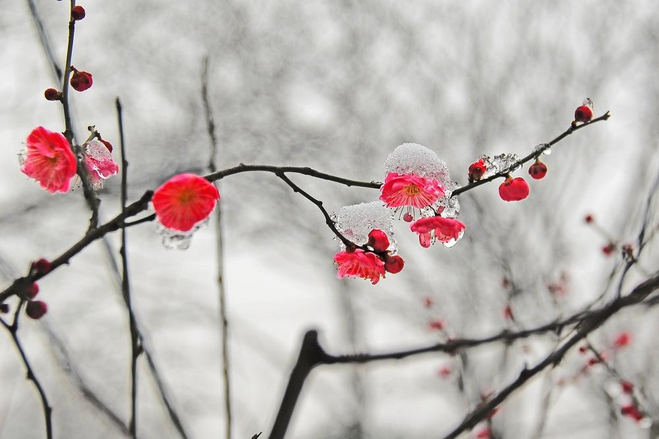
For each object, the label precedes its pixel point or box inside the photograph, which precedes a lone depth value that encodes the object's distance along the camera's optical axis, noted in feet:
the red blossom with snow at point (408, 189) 2.09
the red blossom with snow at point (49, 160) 1.99
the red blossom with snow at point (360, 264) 2.12
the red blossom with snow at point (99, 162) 2.09
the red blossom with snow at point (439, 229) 2.14
